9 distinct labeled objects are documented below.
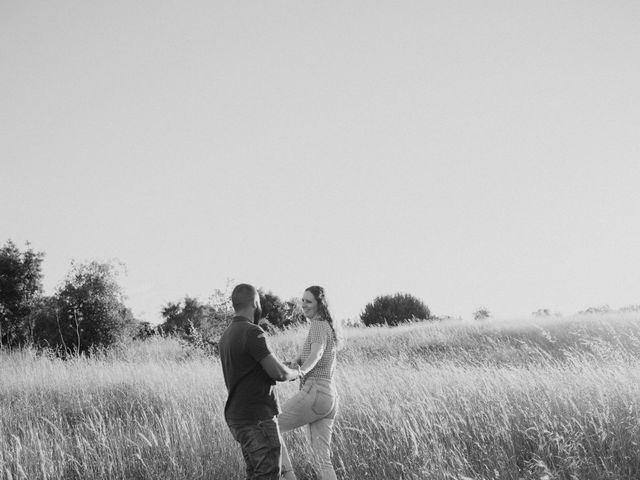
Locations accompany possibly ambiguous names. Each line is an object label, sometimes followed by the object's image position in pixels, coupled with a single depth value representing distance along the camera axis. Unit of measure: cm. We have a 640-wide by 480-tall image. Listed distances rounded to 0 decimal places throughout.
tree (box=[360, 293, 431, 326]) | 3238
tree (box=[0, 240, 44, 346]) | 2794
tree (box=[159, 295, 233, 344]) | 1468
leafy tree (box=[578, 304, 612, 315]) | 2453
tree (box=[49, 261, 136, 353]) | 1592
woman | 406
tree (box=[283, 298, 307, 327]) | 2238
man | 336
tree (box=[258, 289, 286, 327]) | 3025
